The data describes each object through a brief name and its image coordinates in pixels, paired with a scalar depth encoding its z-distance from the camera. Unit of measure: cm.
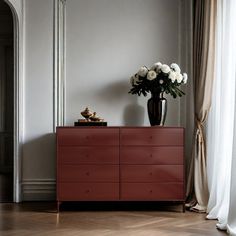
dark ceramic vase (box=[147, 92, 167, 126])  481
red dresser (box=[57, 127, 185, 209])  461
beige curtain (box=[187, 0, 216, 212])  460
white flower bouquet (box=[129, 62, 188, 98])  472
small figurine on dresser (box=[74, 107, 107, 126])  478
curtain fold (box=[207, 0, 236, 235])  406
